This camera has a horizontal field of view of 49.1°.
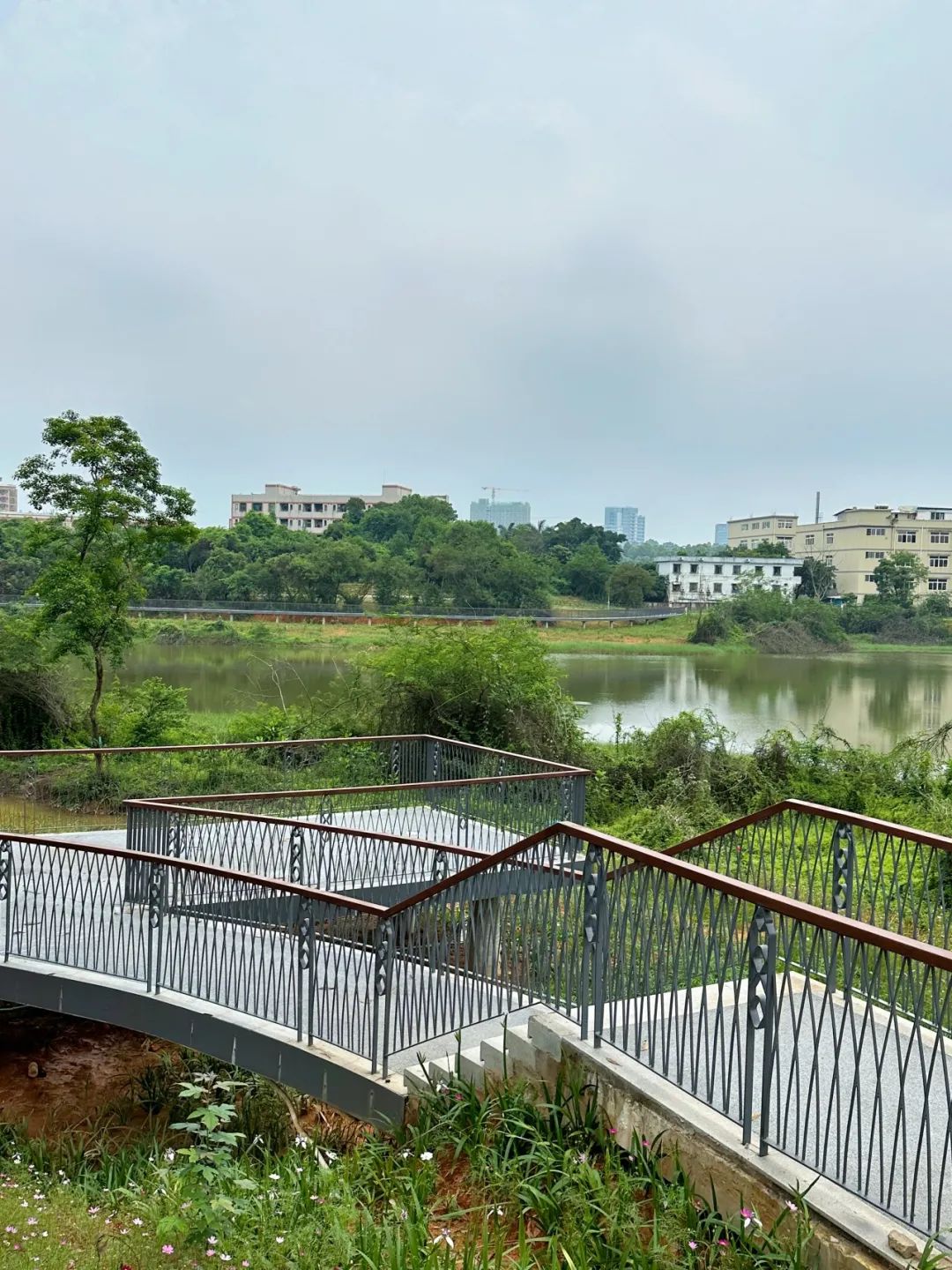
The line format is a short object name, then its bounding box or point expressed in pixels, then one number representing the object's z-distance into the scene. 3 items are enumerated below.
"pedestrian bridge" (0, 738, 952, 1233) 3.59
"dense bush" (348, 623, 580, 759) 17.08
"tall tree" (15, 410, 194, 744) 16.78
